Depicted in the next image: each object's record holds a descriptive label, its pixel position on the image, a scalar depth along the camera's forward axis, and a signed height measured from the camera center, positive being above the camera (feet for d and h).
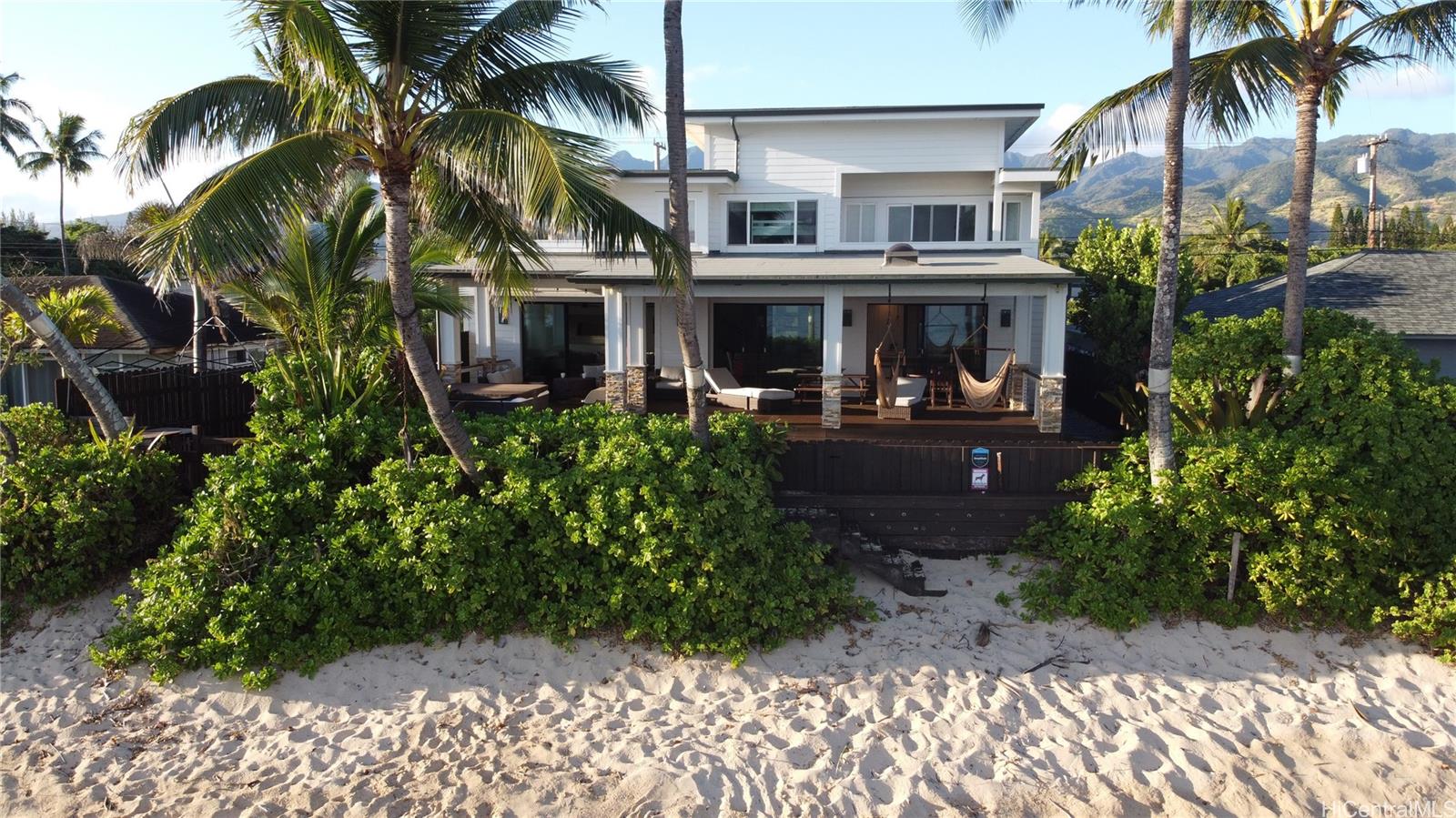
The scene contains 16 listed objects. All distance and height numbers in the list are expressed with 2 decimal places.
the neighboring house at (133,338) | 54.34 -0.09
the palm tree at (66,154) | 122.93 +27.34
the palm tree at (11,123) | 115.44 +29.85
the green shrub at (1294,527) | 25.85 -5.85
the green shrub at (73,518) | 25.90 -5.76
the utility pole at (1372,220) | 92.02 +14.13
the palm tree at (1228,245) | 103.35 +13.12
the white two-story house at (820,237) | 53.52 +6.99
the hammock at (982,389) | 41.12 -2.37
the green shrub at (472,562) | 24.02 -6.75
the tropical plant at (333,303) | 30.25 +1.36
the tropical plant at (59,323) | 33.27 +0.58
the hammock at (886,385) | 43.91 -2.28
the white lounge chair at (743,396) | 44.39 -2.94
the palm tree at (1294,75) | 30.78 +10.10
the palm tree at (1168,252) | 26.81 +3.08
